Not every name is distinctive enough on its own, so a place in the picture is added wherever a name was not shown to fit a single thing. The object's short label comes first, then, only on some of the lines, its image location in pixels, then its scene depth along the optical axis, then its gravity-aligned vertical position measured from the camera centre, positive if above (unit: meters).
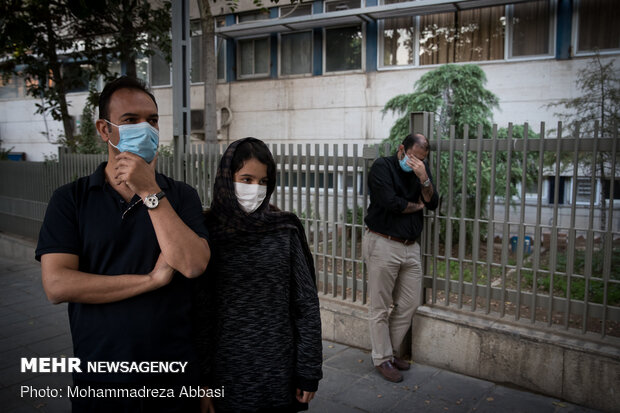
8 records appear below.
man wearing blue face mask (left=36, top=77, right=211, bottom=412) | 1.87 -0.44
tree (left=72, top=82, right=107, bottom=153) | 11.25 +0.48
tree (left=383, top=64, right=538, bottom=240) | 8.63 +0.94
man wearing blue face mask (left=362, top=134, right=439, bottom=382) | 4.34 -0.74
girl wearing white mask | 2.17 -0.66
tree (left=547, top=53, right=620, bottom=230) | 7.78 +1.00
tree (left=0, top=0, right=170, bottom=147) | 9.62 +2.36
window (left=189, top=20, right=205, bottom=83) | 15.98 +3.36
